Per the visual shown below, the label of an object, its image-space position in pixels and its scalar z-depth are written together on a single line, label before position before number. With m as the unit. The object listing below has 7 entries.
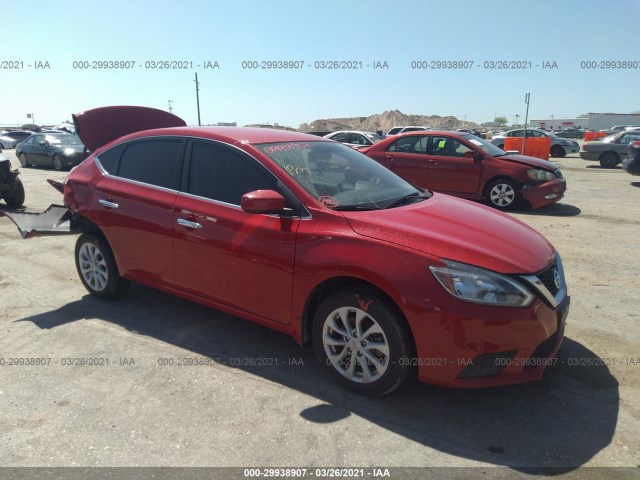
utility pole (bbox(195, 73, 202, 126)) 45.42
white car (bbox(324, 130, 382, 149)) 18.42
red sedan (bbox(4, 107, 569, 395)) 2.77
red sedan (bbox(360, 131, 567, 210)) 9.21
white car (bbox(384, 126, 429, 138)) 26.83
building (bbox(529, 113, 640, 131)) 68.40
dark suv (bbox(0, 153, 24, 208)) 9.25
